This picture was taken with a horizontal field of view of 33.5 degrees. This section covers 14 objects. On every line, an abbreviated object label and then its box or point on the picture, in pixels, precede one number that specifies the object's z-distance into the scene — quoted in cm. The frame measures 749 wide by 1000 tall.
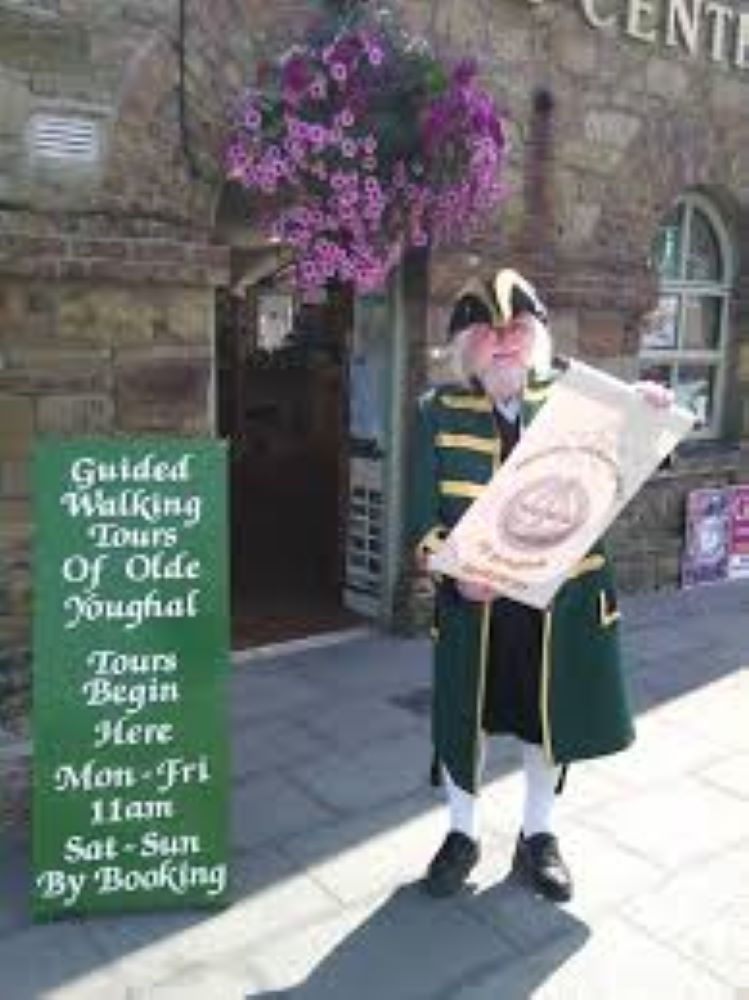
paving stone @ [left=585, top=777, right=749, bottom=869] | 392
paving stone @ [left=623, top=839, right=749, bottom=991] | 331
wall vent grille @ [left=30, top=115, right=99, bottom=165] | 421
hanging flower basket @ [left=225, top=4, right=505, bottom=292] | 454
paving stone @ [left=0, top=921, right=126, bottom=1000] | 307
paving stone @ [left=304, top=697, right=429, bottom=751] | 476
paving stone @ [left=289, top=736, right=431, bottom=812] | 423
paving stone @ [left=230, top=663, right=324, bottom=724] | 500
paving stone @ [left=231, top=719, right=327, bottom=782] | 448
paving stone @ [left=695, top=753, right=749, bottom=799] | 443
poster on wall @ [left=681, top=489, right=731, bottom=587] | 723
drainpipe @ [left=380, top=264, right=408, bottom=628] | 579
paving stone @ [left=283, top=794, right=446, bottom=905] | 366
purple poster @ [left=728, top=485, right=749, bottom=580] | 750
